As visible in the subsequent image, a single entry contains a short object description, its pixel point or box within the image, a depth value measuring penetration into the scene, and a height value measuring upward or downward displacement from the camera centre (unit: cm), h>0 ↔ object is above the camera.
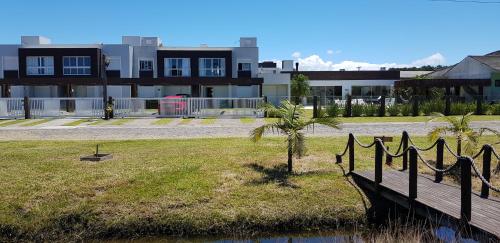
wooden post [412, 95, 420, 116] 2908 -50
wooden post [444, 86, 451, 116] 2947 -41
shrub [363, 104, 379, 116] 2903 -65
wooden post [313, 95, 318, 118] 2774 -41
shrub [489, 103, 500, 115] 2998 -66
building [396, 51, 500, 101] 4247 +176
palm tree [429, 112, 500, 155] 1083 -77
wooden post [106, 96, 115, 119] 2841 -64
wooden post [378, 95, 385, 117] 2897 -53
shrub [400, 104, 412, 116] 2925 -65
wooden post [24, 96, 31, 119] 2818 -56
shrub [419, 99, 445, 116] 2950 -47
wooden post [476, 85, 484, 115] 2956 -41
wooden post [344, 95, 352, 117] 2864 -53
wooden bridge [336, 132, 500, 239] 649 -158
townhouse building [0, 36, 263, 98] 4616 +287
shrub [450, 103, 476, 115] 2970 -59
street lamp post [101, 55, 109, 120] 2779 +15
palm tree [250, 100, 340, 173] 1037 -53
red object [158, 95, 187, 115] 2908 -38
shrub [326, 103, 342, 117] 2799 -67
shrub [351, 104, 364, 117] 2886 -68
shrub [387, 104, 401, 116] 2938 -66
